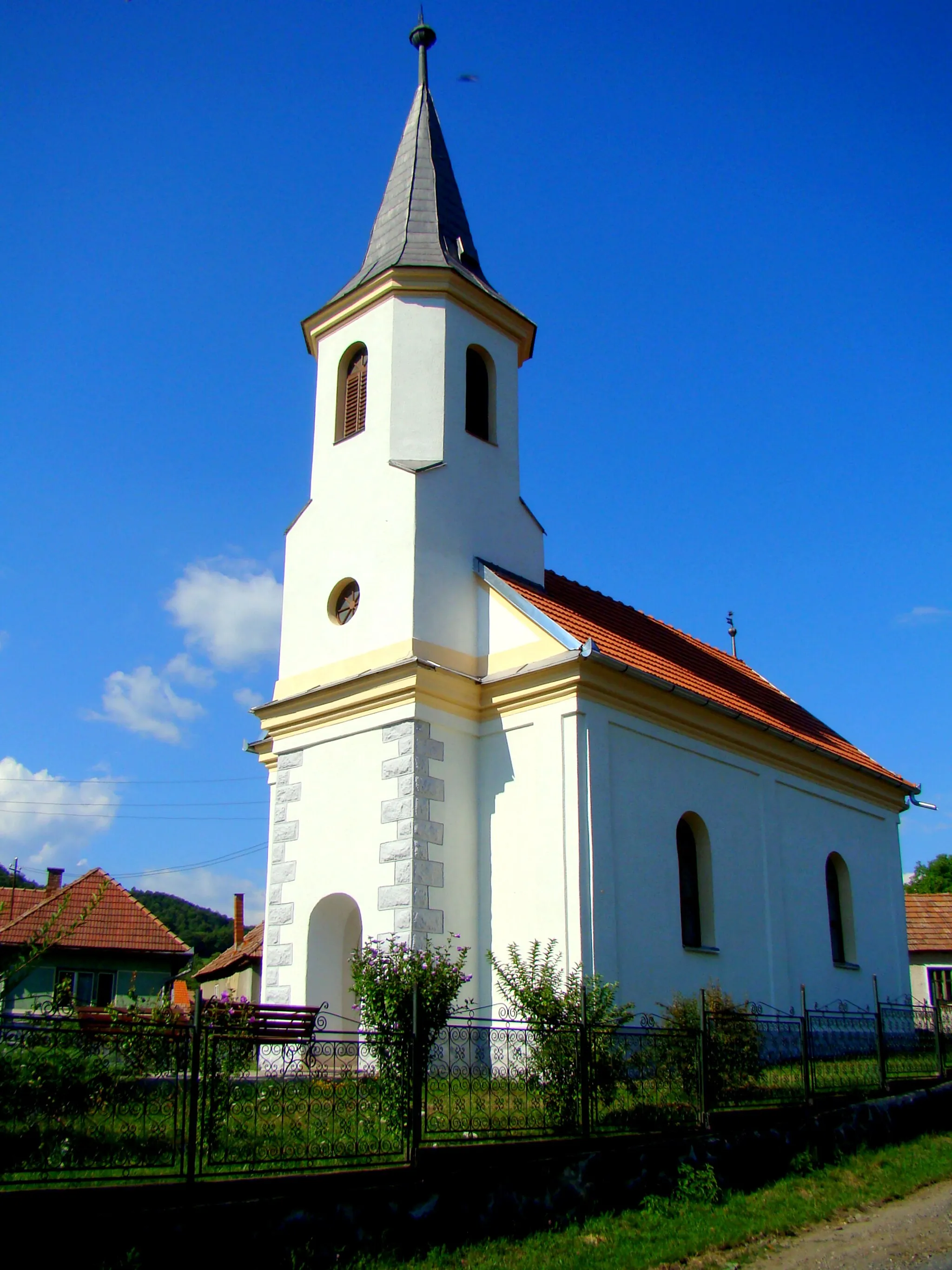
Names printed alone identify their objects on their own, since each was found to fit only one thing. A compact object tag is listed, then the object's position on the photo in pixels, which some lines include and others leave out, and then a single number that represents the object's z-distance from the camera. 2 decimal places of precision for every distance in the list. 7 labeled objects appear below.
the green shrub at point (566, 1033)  9.05
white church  13.22
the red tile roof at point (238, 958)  27.14
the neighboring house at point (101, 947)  25.66
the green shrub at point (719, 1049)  9.94
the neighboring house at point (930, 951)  29.78
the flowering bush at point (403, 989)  9.30
